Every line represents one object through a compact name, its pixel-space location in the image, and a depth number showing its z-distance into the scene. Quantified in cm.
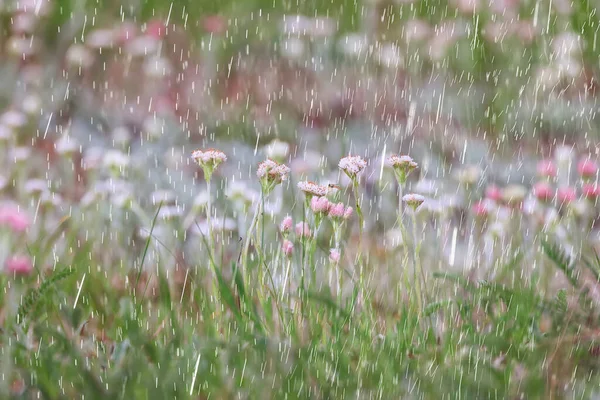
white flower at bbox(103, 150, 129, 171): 450
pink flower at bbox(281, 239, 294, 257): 331
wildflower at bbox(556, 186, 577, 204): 425
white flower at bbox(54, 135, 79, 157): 495
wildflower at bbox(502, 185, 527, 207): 459
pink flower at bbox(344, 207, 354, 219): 324
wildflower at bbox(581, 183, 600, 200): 413
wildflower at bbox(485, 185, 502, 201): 462
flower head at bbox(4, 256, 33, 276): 355
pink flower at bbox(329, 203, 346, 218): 316
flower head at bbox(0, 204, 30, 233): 418
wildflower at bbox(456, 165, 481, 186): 490
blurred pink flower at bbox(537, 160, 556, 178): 467
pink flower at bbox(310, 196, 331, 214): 313
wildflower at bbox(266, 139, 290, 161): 405
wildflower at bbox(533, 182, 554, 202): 442
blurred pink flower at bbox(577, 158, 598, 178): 432
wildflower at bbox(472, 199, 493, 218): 457
